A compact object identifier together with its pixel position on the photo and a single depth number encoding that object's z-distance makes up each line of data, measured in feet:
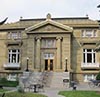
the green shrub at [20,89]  32.48
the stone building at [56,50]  64.04
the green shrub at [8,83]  52.40
